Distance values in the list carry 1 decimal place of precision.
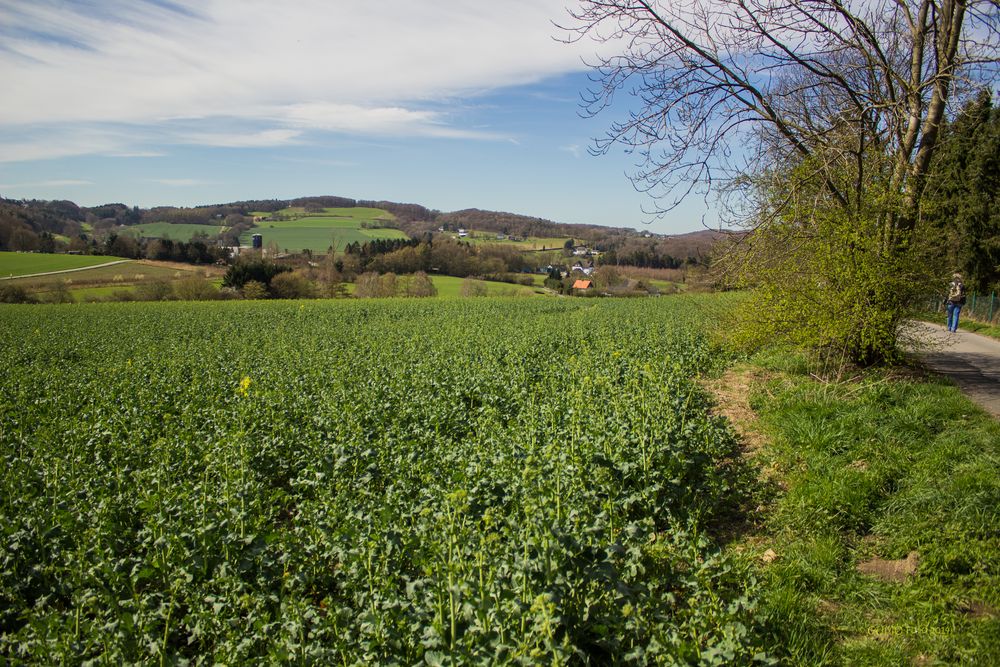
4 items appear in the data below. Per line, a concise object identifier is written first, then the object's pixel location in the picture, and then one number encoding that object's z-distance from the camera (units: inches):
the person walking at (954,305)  650.8
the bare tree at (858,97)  317.4
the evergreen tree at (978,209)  894.4
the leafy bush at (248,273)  2119.8
